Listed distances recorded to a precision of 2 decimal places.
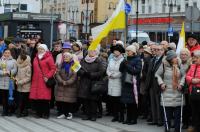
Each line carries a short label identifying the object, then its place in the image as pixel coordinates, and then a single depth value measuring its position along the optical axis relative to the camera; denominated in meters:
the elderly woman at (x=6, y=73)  13.09
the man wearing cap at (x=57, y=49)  13.84
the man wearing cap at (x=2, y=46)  14.81
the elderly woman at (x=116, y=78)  12.41
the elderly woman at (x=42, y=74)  12.79
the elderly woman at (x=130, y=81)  12.05
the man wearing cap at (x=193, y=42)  11.71
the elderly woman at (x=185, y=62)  10.81
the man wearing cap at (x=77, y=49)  13.56
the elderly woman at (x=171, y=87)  10.91
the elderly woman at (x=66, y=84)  12.77
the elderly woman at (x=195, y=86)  10.24
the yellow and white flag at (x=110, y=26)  12.91
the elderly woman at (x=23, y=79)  12.94
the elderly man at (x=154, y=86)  11.77
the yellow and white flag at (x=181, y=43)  12.03
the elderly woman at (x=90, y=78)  12.66
